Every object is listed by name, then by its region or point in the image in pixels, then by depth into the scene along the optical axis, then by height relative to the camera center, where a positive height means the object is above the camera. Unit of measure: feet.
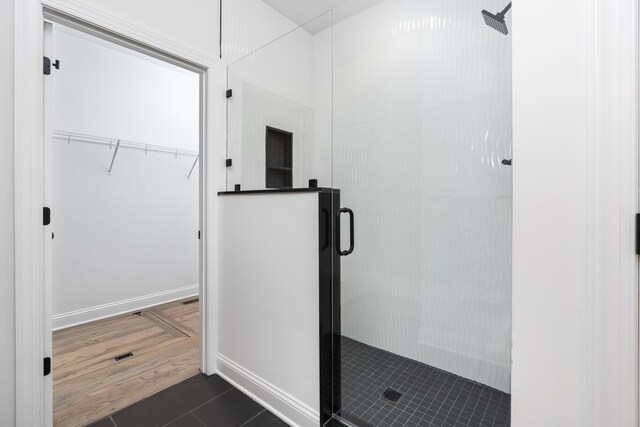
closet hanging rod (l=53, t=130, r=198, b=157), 8.68 +2.30
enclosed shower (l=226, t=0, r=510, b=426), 3.87 +0.06
